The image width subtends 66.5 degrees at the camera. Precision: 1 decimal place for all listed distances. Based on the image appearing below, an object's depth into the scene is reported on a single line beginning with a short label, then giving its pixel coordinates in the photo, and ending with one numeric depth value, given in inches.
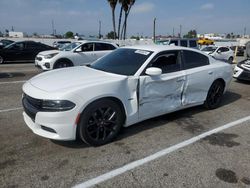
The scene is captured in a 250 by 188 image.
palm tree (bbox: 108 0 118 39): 1066.9
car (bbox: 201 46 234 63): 540.5
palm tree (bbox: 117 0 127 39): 1077.2
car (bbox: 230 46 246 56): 919.8
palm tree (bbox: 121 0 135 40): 1081.2
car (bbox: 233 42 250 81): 272.8
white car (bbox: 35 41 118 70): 316.3
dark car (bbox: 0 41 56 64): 437.4
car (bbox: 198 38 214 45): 1262.2
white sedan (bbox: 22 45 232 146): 102.6
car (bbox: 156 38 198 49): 534.7
